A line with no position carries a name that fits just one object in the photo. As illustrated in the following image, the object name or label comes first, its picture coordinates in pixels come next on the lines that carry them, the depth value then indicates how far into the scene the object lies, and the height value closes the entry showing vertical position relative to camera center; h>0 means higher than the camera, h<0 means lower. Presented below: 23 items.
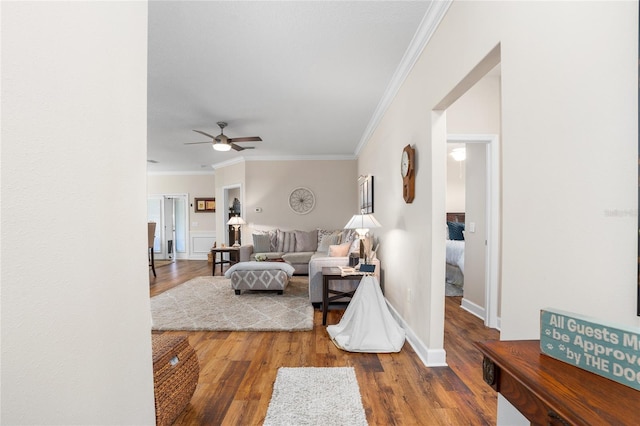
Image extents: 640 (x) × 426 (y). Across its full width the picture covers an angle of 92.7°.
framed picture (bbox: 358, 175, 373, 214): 5.05 +0.32
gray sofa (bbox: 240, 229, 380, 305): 6.35 -0.77
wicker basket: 1.65 -0.97
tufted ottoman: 4.64 -1.01
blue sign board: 0.69 -0.33
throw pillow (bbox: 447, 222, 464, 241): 5.81 -0.37
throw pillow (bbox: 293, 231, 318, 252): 6.97 -0.70
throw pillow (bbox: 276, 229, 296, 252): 6.98 -0.70
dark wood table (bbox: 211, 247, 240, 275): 6.53 -1.03
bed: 4.95 -0.78
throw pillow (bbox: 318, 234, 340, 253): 6.55 -0.67
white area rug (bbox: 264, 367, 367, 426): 1.82 -1.25
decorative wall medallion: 7.45 +0.26
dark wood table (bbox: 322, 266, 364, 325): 3.50 -0.88
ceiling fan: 4.62 +1.07
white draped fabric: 2.79 -1.12
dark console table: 0.63 -0.42
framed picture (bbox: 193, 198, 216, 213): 9.20 +0.15
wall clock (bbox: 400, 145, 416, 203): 2.83 +0.35
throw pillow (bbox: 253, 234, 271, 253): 6.82 -0.76
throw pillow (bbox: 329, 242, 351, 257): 4.98 -0.65
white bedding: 4.89 -0.69
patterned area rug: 3.44 -1.31
